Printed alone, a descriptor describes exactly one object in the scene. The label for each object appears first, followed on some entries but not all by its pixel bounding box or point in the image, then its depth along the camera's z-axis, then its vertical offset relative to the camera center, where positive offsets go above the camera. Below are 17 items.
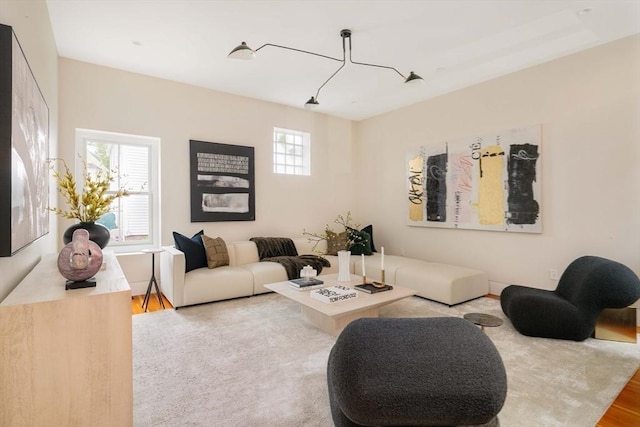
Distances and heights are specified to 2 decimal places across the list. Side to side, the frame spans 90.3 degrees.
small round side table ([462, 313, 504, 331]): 2.22 -0.78
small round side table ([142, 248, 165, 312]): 3.64 -0.94
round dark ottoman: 1.14 -0.62
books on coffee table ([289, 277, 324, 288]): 3.25 -0.74
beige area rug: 1.82 -1.14
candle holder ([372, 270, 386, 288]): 3.12 -0.72
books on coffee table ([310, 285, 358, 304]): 2.80 -0.75
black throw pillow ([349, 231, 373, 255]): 5.29 -0.56
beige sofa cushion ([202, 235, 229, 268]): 4.13 -0.53
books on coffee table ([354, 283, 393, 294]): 3.05 -0.74
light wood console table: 1.24 -0.61
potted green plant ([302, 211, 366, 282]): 5.29 -0.47
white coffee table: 2.63 -0.79
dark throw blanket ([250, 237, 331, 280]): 4.36 -0.66
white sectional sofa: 3.65 -0.82
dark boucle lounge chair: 2.57 -0.78
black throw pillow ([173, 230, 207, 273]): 3.96 -0.50
